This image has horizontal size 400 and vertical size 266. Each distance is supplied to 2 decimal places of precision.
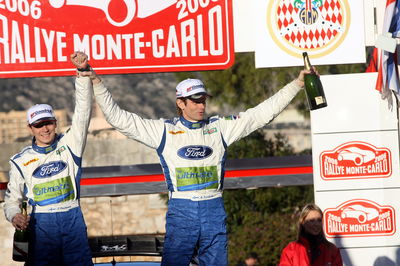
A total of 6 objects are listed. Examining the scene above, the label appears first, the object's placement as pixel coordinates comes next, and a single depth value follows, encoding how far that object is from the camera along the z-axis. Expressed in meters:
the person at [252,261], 24.42
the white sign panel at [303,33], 18.30
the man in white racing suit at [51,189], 15.83
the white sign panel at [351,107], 18.72
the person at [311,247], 16.67
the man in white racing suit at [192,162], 15.62
